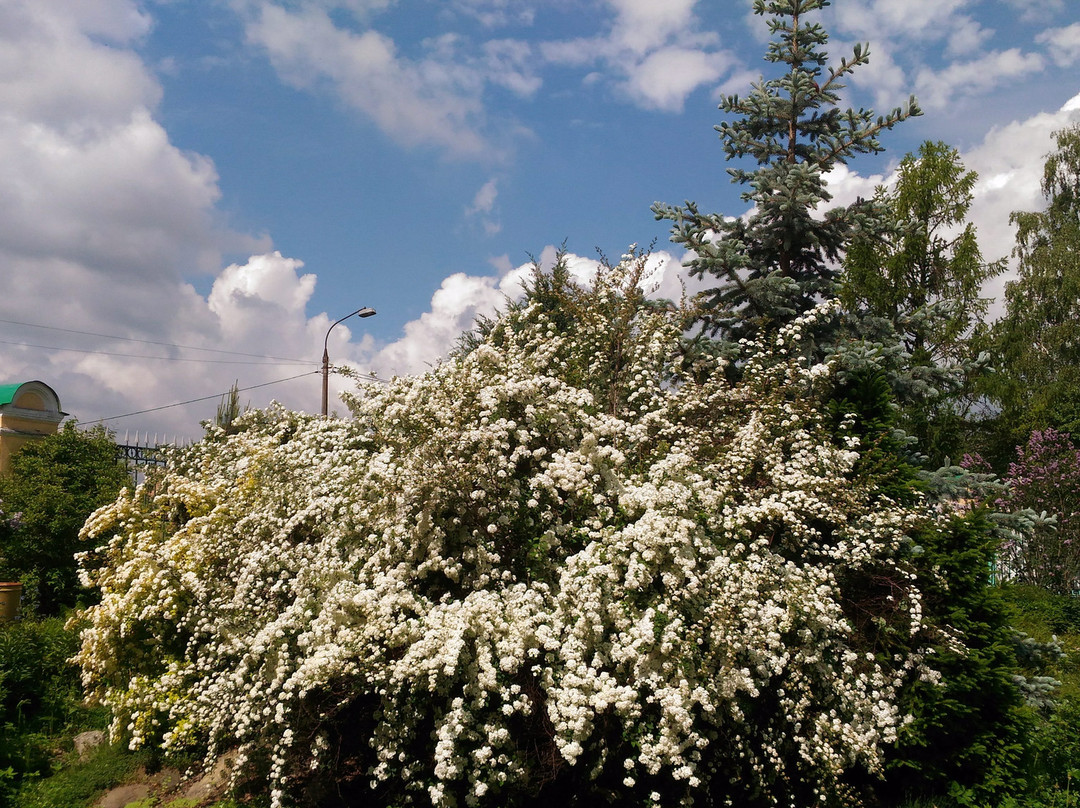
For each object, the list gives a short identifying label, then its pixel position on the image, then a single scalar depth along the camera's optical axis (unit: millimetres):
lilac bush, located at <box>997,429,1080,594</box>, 13133
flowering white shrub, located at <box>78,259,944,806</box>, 4312
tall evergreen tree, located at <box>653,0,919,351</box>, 7824
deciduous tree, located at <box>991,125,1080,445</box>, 19562
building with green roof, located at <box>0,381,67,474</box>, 12594
